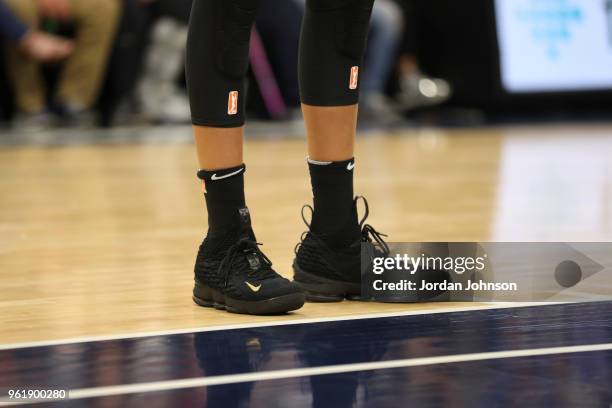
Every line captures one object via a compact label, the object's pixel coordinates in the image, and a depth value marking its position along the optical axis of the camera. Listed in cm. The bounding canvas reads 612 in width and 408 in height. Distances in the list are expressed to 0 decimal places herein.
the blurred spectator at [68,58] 1135
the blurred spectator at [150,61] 1207
